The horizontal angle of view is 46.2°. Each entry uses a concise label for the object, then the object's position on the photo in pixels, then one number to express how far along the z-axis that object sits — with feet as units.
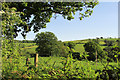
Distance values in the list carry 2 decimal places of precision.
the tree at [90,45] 149.85
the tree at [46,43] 210.18
